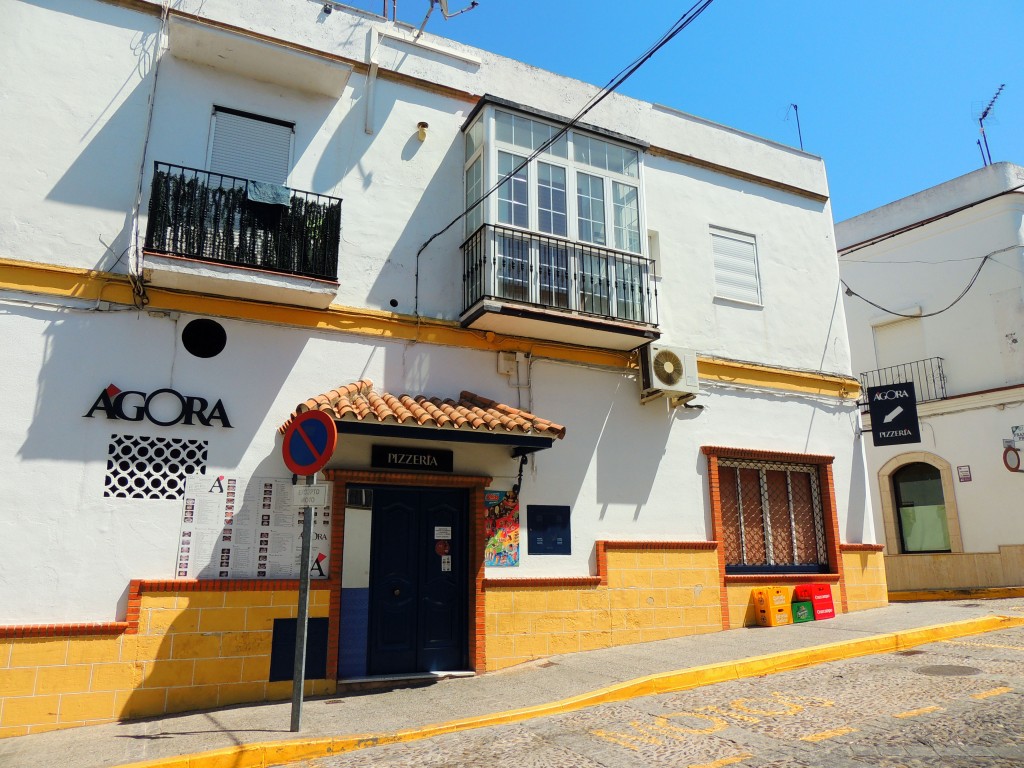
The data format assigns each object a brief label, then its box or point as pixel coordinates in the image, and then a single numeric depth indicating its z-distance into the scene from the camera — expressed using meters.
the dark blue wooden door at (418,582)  8.89
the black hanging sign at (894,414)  12.75
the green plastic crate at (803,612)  11.22
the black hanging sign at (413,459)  8.98
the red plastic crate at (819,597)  11.36
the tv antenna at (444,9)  10.70
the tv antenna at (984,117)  18.27
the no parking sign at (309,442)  6.57
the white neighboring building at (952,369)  15.52
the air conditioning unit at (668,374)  10.80
